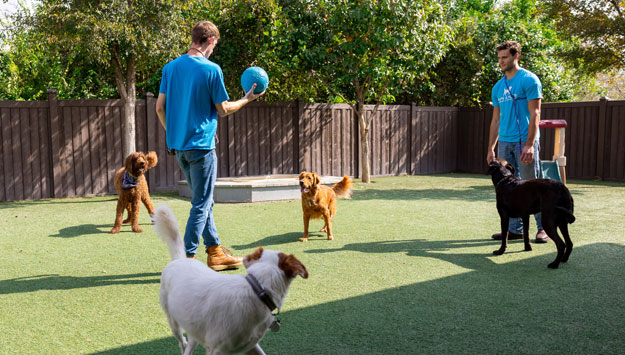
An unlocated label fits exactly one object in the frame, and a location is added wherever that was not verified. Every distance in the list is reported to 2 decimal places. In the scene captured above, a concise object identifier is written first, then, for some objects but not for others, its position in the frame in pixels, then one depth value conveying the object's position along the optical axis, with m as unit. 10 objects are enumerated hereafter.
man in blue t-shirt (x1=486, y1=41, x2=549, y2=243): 4.93
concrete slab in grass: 8.38
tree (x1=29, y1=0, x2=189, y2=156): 7.85
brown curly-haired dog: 5.89
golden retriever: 5.32
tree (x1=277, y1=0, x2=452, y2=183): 10.04
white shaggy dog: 2.00
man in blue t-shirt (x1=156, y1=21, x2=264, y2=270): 3.74
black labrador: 4.27
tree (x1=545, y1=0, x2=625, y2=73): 11.62
